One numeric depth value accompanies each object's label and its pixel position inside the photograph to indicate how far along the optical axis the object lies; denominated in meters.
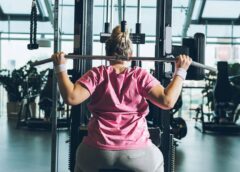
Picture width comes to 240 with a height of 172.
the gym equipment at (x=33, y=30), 2.39
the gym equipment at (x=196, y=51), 2.75
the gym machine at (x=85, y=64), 2.48
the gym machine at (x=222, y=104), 7.18
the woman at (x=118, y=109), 1.53
